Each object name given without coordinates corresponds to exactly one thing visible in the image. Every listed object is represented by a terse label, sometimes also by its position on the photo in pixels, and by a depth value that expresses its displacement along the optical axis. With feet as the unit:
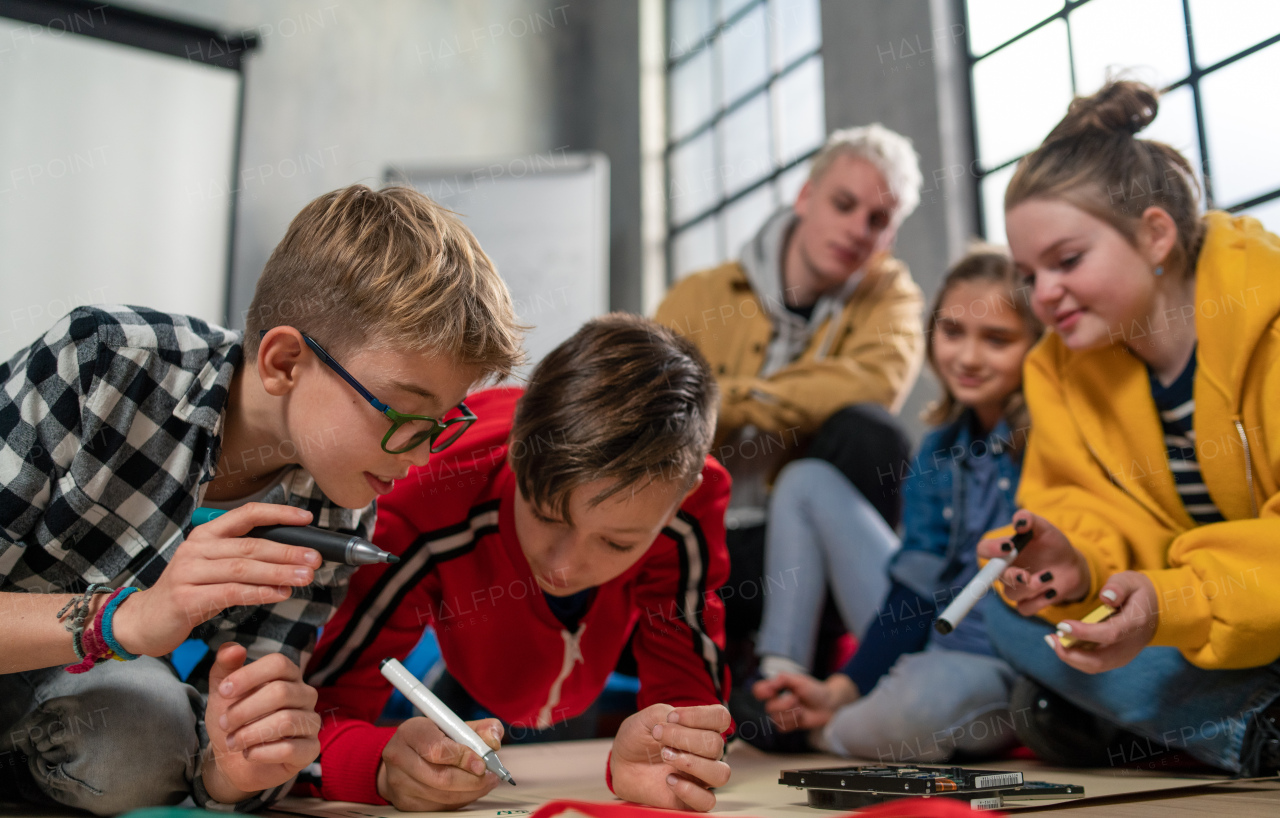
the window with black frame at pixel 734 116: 9.71
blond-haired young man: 5.15
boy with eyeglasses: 2.28
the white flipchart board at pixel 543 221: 10.64
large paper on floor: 2.60
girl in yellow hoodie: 3.07
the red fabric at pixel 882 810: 1.73
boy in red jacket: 2.62
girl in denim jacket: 4.26
